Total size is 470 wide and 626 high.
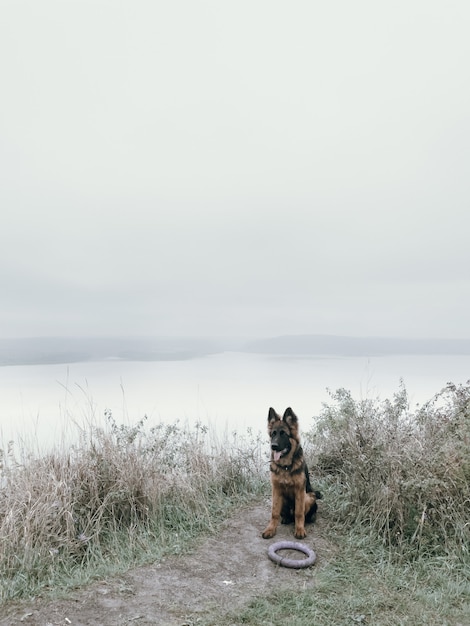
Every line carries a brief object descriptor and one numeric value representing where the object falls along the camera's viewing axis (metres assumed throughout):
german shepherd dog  5.05
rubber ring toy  4.59
